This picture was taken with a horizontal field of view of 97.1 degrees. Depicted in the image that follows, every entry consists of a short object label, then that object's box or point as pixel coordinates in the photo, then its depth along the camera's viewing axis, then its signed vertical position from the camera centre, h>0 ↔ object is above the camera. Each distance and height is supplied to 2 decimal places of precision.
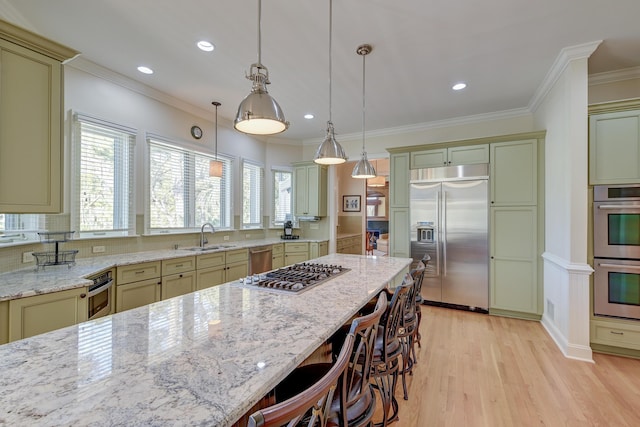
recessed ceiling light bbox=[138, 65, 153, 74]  3.12 +1.61
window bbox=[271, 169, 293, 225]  5.75 +0.37
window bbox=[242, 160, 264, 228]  5.18 +0.39
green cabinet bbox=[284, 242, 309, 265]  5.23 -0.71
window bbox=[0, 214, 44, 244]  2.34 -0.13
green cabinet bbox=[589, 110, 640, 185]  2.70 +0.66
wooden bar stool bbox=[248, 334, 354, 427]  0.60 -0.45
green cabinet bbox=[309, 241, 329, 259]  5.34 -0.67
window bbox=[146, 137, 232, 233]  3.74 +0.34
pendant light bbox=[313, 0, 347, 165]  2.46 +0.55
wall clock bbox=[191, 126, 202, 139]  4.22 +1.24
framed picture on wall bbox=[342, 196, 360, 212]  7.08 +0.28
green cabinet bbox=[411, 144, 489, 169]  3.99 +0.87
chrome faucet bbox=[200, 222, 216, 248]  4.23 -0.35
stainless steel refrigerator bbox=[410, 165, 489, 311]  3.93 -0.24
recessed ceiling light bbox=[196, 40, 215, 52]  2.65 +1.61
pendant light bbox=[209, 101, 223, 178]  3.87 +0.62
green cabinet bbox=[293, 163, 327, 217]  5.55 +0.49
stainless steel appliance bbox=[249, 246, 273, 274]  4.46 -0.74
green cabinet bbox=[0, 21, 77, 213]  1.80 +0.62
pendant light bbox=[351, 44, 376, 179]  2.96 +0.47
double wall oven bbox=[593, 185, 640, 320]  2.69 -0.34
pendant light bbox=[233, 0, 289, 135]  1.55 +0.59
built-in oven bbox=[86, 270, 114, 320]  2.31 -0.72
